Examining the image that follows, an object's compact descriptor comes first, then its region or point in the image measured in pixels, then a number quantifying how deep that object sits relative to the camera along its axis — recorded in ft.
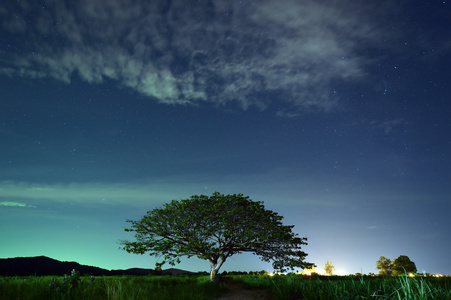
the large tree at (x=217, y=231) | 83.05
